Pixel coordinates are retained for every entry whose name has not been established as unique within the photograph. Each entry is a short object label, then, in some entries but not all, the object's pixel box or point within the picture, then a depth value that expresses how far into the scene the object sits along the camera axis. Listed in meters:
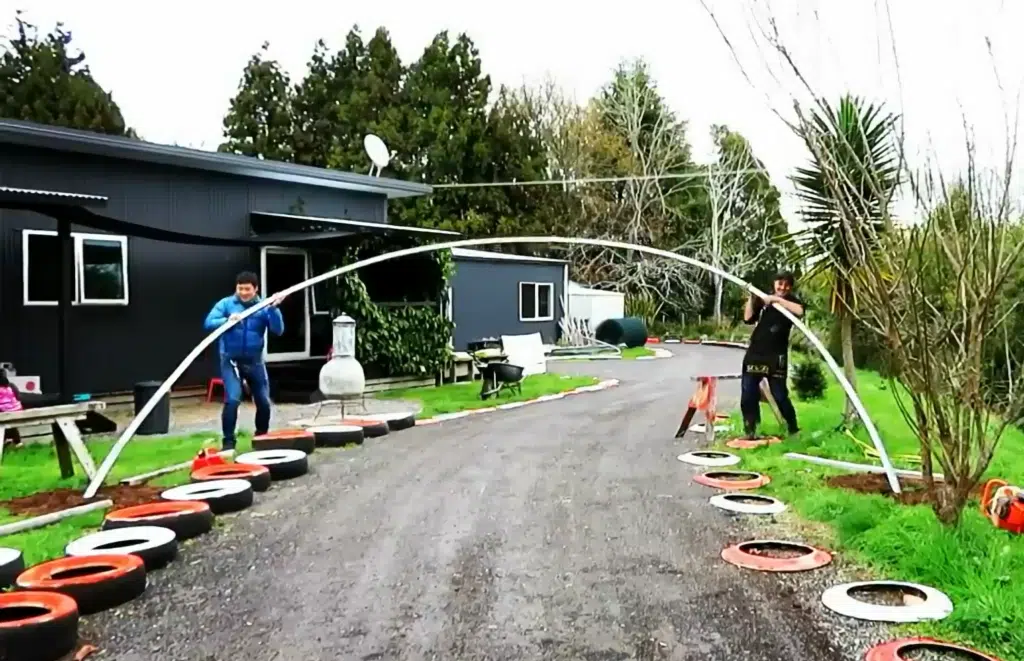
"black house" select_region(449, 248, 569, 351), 21.08
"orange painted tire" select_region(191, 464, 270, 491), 6.59
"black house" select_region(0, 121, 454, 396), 10.54
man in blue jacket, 7.75
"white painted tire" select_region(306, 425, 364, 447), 8.71
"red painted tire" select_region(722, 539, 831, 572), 4.63
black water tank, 25.20
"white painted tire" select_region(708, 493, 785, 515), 5.89
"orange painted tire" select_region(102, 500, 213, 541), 5.23
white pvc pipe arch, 5.99
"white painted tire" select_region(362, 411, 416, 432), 9.88
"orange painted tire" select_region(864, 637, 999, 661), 3.42
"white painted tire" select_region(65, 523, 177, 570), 4.68
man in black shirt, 8.04
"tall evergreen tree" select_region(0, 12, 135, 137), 33.53
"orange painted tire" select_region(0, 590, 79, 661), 3.38
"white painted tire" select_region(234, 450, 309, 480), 7.09
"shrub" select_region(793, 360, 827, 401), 11.64
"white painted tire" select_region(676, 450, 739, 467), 7.61
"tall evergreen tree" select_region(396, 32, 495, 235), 32.69
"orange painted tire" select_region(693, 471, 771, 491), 6.65
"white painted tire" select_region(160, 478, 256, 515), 5.91
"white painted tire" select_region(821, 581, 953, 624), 3.85
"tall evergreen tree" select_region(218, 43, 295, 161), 40.72
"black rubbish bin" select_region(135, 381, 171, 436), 9.44
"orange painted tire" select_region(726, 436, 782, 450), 8.26
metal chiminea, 10.21
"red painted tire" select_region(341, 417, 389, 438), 9.32
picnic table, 6.04
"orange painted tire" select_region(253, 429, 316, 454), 7.98
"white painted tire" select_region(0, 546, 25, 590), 4.25
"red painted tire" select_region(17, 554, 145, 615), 4.01
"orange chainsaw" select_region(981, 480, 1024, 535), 4.84
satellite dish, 17.44
